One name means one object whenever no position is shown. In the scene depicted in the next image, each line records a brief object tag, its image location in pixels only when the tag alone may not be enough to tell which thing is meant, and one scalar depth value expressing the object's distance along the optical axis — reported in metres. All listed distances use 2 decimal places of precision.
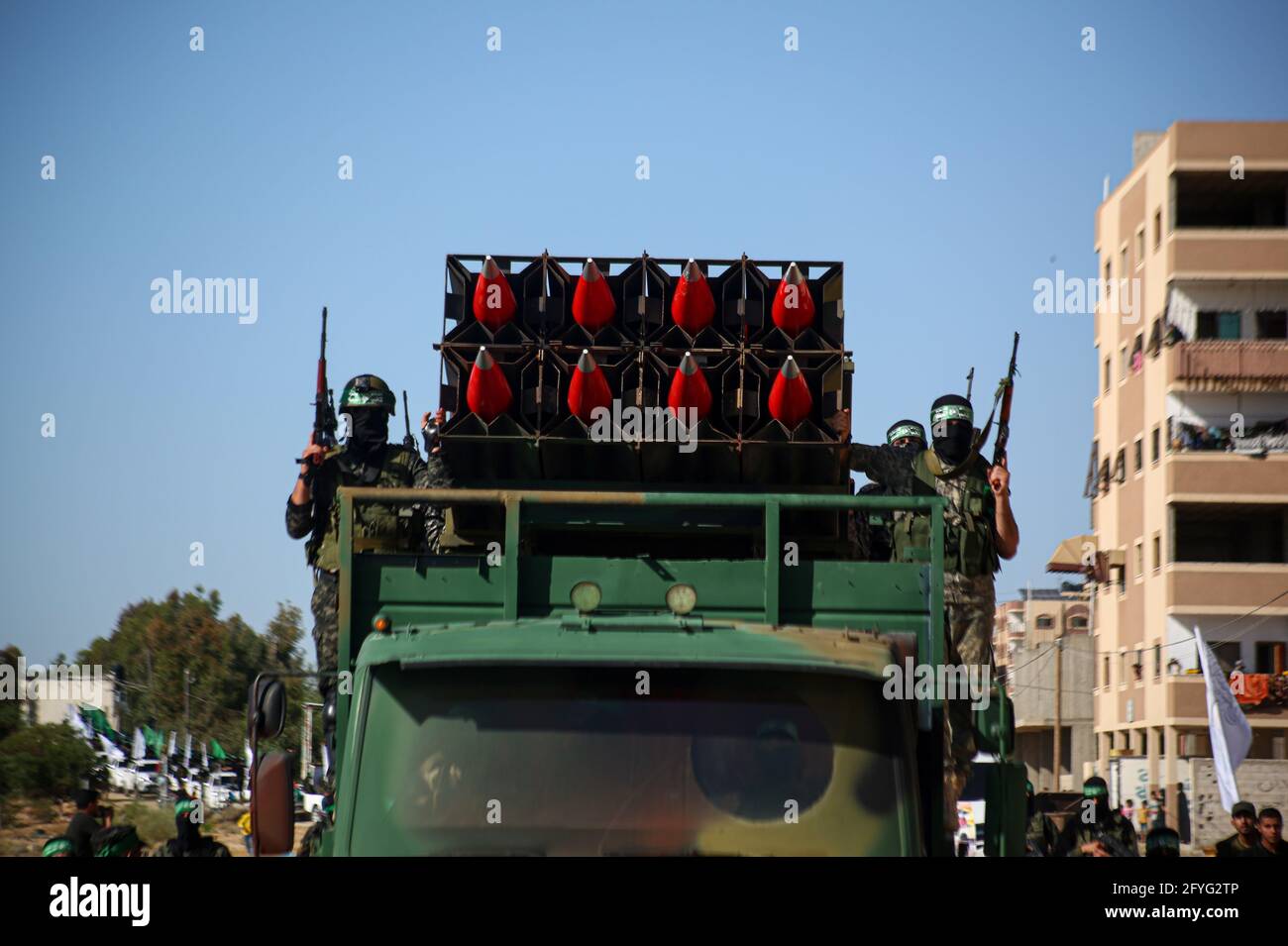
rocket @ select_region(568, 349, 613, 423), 8.59
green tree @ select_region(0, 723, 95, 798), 35.41
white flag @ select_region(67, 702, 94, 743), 38.53
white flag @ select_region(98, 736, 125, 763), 38.72
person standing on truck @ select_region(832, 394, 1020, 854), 9.02
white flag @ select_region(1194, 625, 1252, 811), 26.44
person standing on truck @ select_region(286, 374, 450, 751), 8.52
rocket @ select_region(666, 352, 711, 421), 8.59
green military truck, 6.02
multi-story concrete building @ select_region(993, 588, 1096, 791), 76.25
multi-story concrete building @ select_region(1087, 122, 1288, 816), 50.12
